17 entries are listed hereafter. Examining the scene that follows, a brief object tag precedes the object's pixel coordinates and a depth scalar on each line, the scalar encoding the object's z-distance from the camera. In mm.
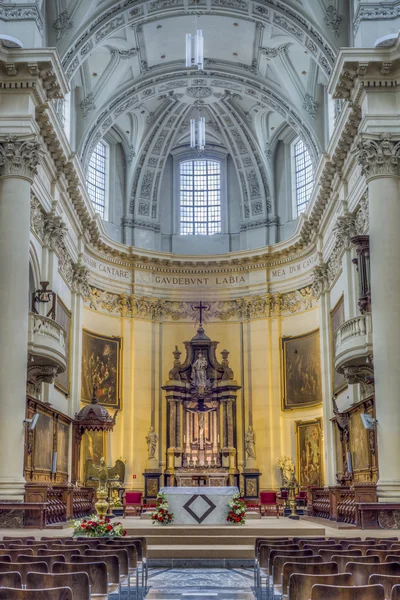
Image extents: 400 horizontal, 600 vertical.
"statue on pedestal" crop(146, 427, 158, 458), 33219
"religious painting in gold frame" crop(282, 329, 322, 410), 32312
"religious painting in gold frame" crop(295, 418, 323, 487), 31328
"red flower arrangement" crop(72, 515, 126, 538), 12906
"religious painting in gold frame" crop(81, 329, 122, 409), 32375
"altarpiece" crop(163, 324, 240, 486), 32719
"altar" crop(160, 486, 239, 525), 18703
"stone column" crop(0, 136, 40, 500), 19406
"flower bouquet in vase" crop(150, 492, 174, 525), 18656
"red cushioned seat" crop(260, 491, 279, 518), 28609
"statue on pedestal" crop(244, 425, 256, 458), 33219
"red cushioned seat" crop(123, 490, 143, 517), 29016
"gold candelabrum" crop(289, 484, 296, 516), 27928
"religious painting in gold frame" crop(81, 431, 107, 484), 30569
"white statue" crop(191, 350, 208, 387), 33969
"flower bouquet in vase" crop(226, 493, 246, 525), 18636
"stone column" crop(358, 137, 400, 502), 19234
